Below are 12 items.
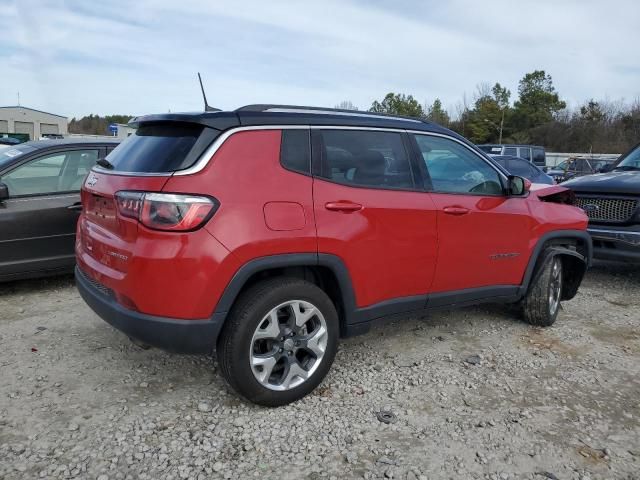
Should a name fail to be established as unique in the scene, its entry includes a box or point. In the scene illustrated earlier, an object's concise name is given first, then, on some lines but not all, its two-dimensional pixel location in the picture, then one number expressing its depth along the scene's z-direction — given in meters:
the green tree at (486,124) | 61.53
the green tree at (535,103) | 59.94
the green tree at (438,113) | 68.81
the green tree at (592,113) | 54.93
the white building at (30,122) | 73.56
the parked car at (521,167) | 13.34
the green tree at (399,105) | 75.88
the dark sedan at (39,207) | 5.09
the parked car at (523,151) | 23.12
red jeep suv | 2.84
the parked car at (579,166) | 22.08
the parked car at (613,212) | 5.93
